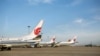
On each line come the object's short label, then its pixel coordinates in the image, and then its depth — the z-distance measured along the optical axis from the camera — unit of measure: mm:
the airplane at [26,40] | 48528
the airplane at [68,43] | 128975
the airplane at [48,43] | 112669
